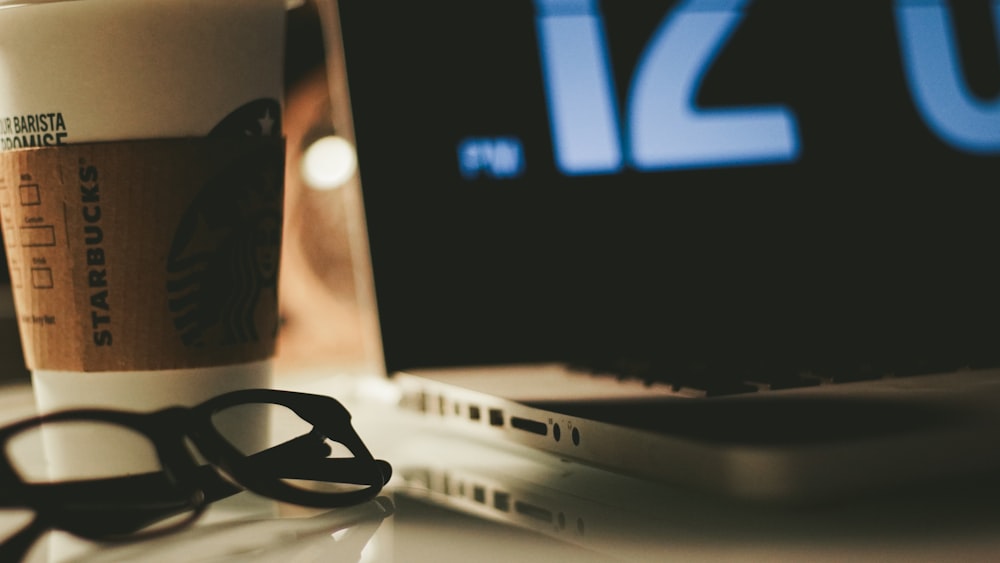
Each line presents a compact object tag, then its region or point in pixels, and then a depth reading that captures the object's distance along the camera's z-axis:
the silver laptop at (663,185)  0.74
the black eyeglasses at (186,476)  0.53
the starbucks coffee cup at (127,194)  0.56
